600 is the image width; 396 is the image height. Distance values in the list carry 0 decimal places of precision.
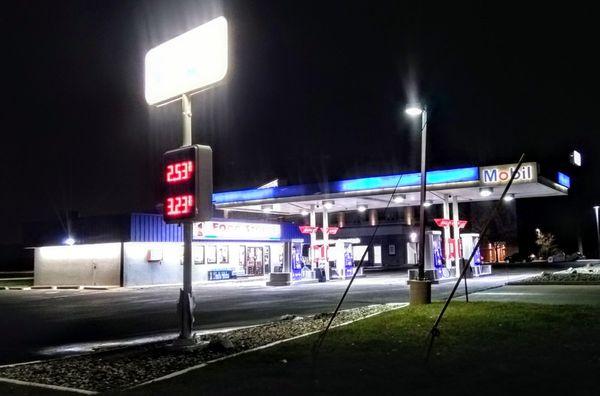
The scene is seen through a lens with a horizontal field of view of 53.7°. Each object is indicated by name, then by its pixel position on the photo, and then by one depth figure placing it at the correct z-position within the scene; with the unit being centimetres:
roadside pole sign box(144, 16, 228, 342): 1038
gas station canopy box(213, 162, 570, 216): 2888
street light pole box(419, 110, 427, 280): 1620
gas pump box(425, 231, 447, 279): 3234
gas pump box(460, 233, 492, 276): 3497
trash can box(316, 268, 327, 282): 3744
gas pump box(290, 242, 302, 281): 3819
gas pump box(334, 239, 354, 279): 3953
